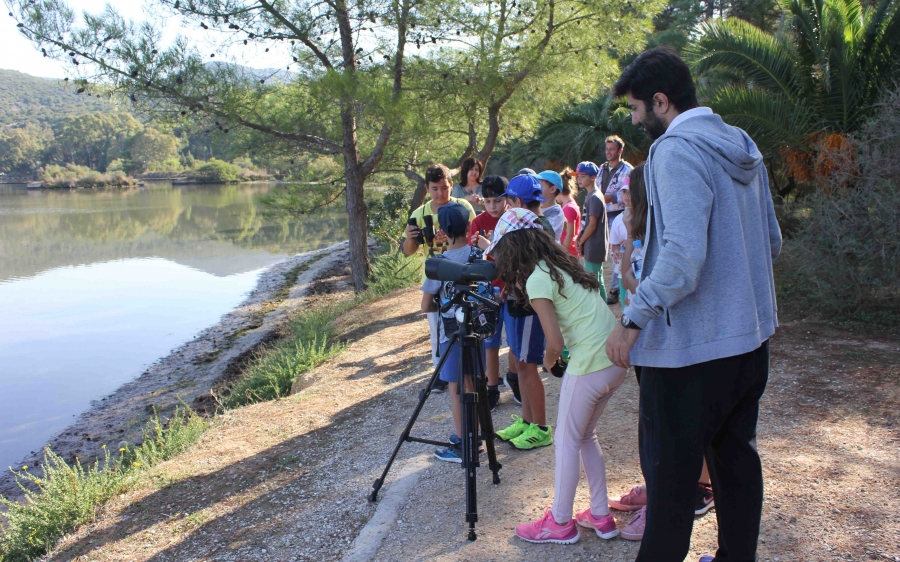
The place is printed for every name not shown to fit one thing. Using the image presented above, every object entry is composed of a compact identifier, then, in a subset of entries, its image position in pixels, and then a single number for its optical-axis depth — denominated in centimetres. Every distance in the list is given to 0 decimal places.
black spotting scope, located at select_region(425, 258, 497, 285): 311
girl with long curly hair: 285
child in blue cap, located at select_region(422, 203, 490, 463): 388
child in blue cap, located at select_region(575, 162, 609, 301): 629
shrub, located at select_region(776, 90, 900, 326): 591
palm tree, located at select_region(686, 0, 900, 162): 764
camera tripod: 321
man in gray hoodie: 206
